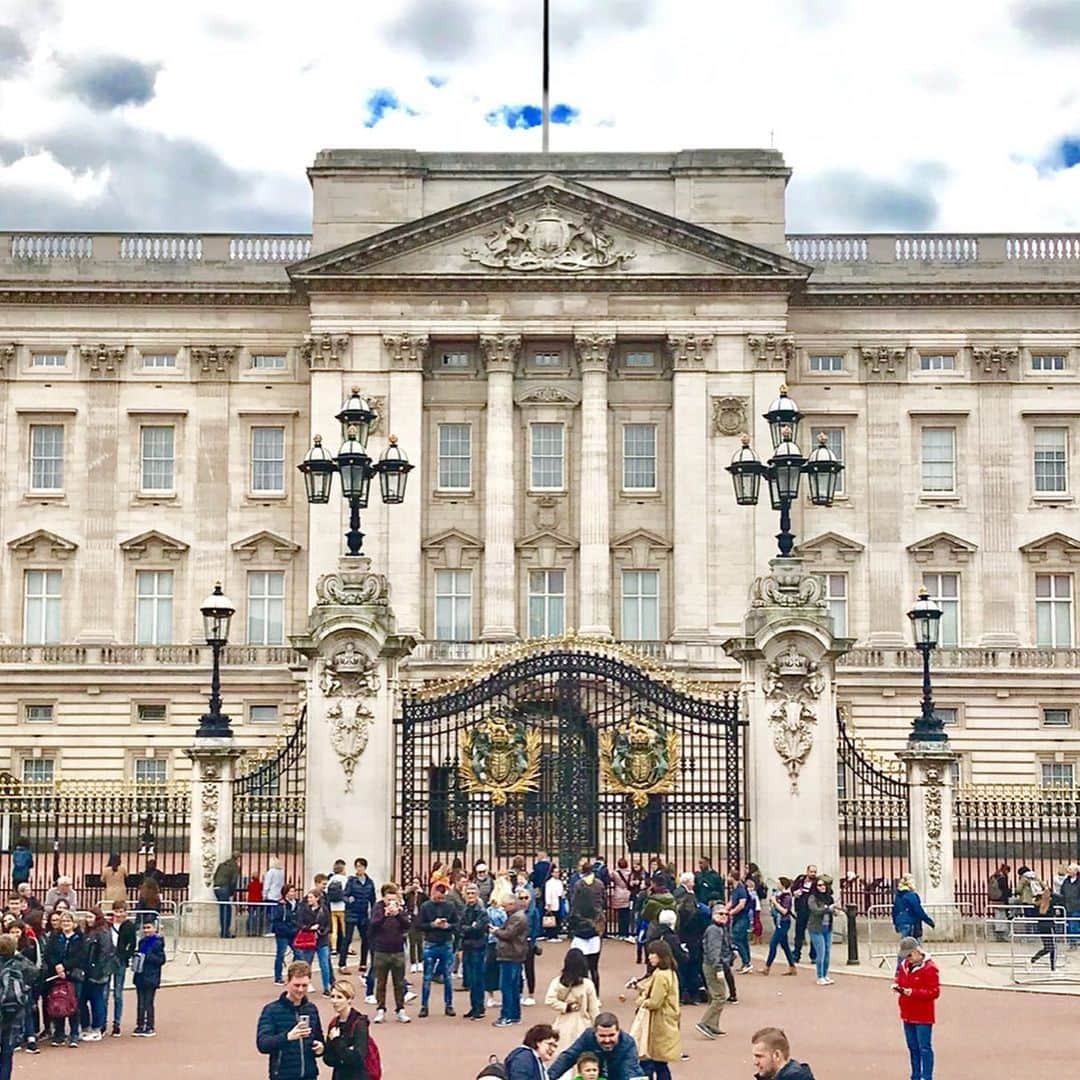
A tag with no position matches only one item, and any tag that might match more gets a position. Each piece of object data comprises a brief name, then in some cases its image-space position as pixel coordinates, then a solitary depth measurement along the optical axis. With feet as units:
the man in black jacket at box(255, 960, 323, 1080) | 40.65
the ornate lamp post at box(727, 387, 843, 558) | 89.35
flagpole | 180.75
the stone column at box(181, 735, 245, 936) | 87.71
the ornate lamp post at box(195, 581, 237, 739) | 89.51
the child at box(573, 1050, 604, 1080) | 36.47
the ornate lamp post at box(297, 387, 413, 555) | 90.22
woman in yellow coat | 48.62
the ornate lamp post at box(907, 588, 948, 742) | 88.99
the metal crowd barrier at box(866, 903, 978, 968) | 85.15
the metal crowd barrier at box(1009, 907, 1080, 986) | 77.00
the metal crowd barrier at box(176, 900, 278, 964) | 84.99
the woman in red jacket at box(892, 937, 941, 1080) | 52.08
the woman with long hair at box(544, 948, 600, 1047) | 46.09
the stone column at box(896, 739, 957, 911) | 87.20
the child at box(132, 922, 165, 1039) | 63.46
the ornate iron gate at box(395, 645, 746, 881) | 88.69
